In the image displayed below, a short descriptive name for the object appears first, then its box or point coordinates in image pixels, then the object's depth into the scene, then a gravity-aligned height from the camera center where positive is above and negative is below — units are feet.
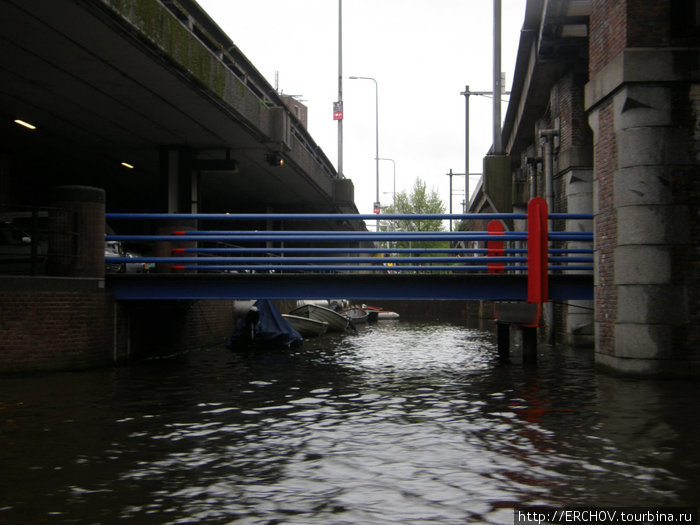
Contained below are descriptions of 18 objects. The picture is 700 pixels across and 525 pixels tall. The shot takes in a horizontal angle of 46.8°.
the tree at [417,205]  233.76 +24.65
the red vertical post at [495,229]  57.85 +4.95
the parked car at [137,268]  66.90 +1.70
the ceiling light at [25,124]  66.06 +13.64
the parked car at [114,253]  64.44 +2.99
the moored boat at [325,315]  96.07 -3.34
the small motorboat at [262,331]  68.59 -3.66
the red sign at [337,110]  150.20 +33.07
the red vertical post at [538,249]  49.55 +2.38
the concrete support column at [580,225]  65.51 +5.16
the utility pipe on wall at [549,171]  71.00 +10.36
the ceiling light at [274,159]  79.00 +12.64
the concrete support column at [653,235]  42.93 +2.81
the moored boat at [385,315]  152.54 -5.11
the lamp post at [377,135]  225.31 +47.17
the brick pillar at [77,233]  50.55 +3.50
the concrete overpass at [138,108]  44.57 +13.67
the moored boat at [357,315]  132.05 -4.43
